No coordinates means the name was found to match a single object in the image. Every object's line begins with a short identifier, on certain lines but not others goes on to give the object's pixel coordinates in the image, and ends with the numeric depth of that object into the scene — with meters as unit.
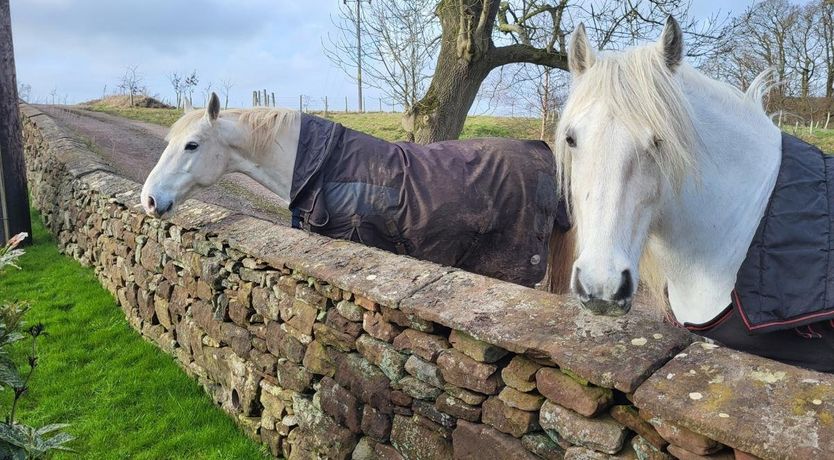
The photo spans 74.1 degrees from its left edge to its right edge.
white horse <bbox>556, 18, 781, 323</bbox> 1.65
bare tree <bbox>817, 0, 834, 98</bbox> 19.33
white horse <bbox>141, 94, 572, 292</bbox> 3.69
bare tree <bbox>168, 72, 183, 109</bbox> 29.43
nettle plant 1.90
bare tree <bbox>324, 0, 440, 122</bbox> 8.23
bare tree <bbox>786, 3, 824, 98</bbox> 16.03
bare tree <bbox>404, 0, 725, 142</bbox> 6.79
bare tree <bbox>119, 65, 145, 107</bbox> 27.67
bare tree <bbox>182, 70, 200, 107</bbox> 29.94
